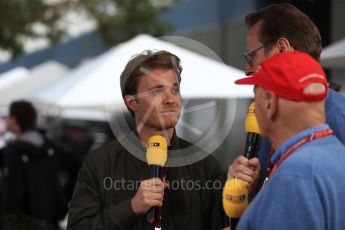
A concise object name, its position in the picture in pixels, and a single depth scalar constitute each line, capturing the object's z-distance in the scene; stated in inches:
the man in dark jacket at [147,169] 109.5
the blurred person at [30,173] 262.1
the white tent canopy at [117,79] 255.3
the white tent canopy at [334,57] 203.3
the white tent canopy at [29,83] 505.4
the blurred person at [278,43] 99.0
